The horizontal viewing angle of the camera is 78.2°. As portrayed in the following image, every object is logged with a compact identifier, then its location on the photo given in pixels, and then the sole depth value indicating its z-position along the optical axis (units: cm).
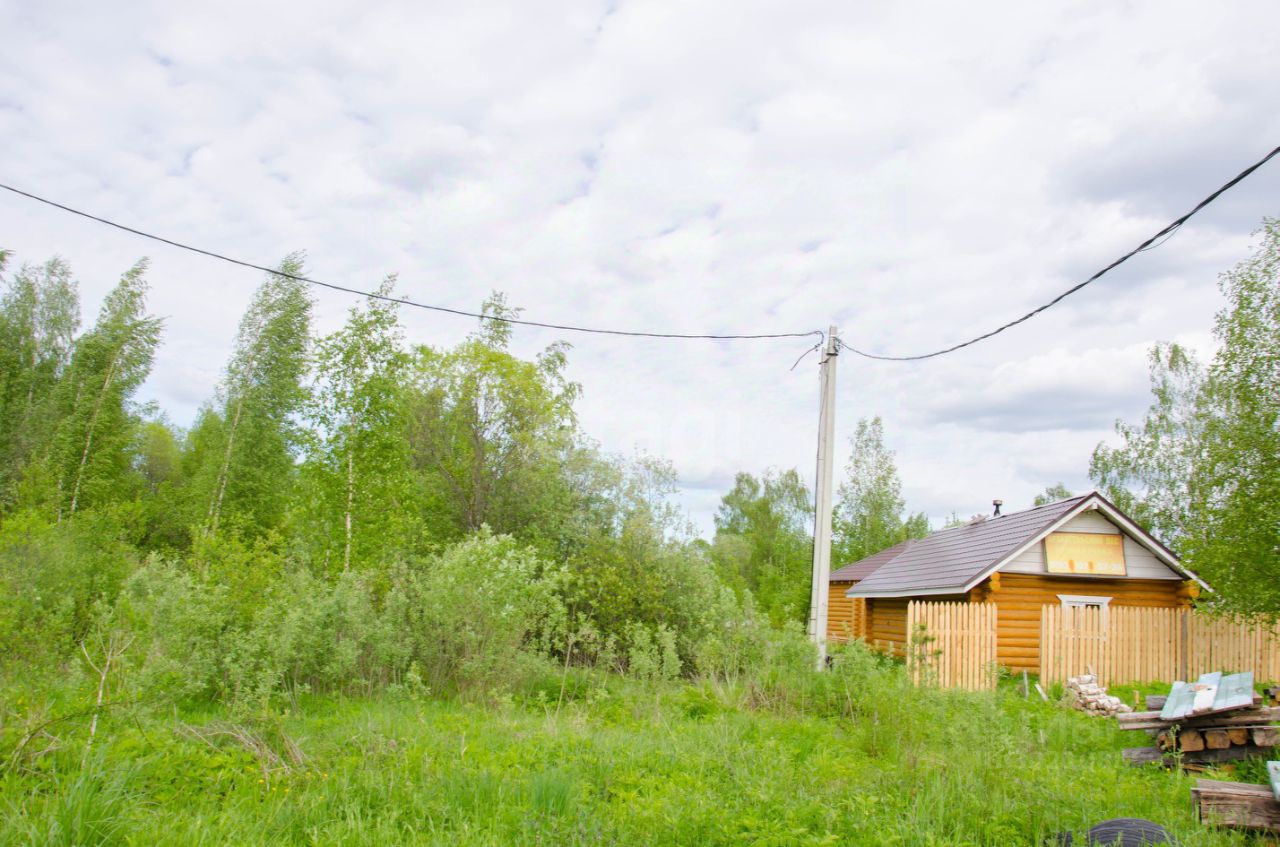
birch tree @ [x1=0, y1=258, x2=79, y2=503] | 2616
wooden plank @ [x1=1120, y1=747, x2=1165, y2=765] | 797
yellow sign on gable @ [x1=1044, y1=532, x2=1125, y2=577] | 1750
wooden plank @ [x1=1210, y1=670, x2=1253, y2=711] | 736
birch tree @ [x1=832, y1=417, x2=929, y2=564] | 3956
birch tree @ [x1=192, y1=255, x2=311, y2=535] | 2492
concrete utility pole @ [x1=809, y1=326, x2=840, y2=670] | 1107
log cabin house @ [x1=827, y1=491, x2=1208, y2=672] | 1714
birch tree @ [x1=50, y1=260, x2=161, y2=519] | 2366
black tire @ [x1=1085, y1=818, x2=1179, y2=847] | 454
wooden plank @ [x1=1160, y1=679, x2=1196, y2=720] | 791
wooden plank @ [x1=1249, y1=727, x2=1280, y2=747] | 725
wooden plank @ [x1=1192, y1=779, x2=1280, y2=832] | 519
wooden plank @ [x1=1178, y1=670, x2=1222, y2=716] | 764
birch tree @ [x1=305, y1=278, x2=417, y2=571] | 1547
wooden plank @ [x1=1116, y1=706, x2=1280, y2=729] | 734
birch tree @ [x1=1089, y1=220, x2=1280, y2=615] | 1268
